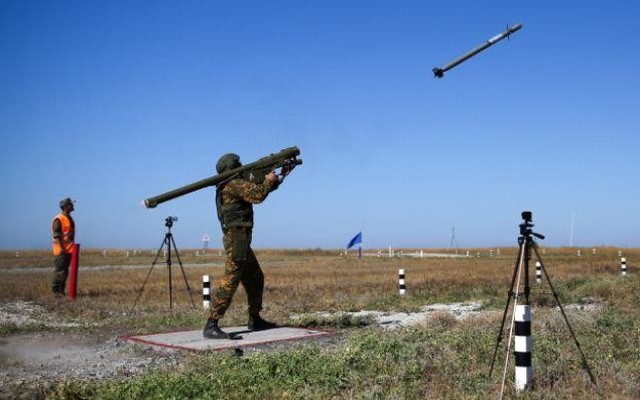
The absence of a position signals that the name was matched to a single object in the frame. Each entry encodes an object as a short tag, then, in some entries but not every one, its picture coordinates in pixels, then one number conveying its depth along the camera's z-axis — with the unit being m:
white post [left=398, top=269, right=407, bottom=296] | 17.49
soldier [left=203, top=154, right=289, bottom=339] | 9.77
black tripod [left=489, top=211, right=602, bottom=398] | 6.56
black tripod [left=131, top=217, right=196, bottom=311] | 15.09
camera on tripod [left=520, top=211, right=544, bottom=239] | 6.57
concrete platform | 9.09
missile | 13.98
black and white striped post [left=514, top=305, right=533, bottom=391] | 6.26
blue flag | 54.03
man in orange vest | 17.23
